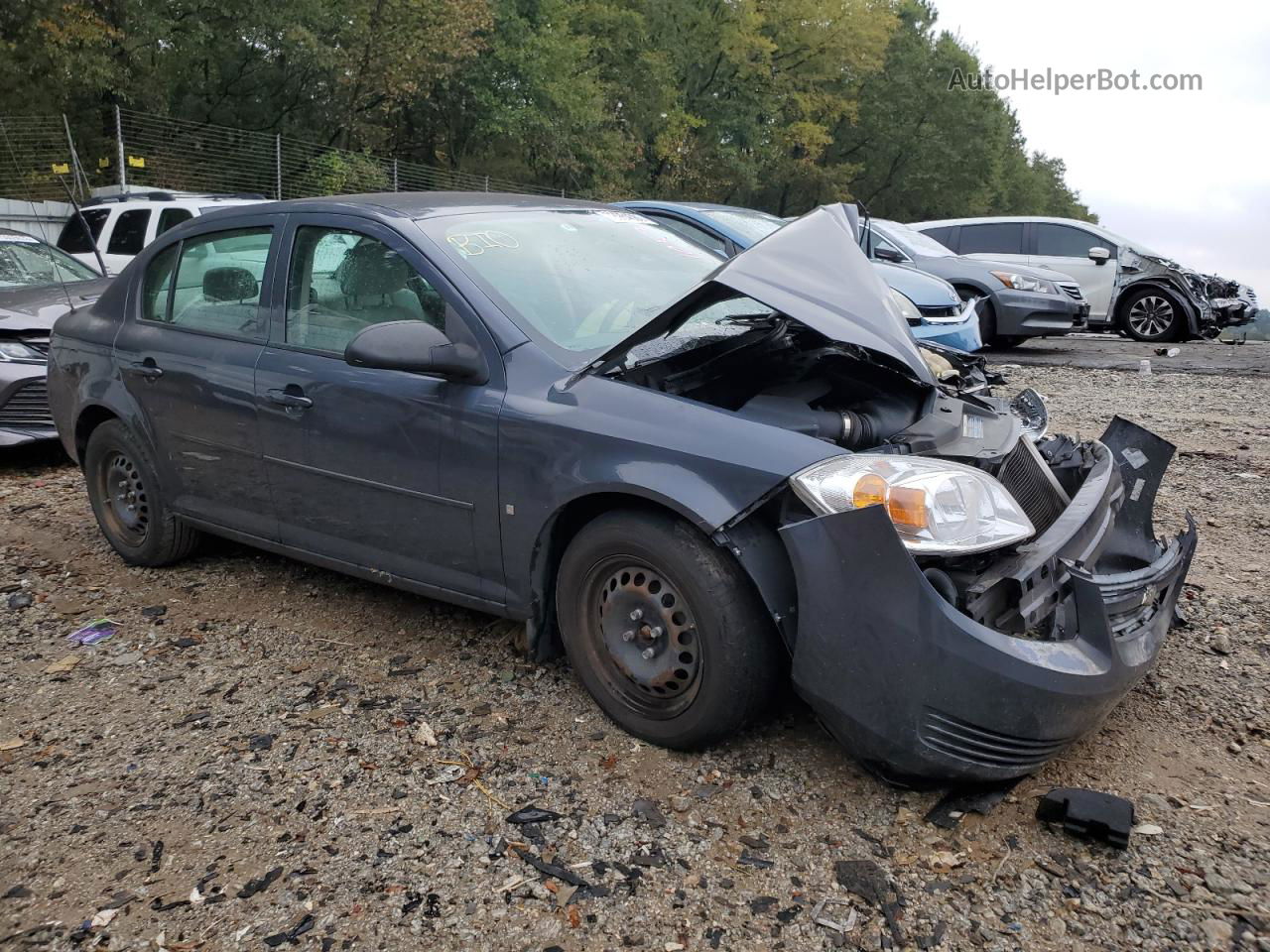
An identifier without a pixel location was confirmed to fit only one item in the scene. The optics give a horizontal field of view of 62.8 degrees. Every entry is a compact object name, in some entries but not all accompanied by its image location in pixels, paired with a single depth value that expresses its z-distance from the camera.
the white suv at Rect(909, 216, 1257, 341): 14.12
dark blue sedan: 2.61
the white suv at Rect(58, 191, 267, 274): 11.59
